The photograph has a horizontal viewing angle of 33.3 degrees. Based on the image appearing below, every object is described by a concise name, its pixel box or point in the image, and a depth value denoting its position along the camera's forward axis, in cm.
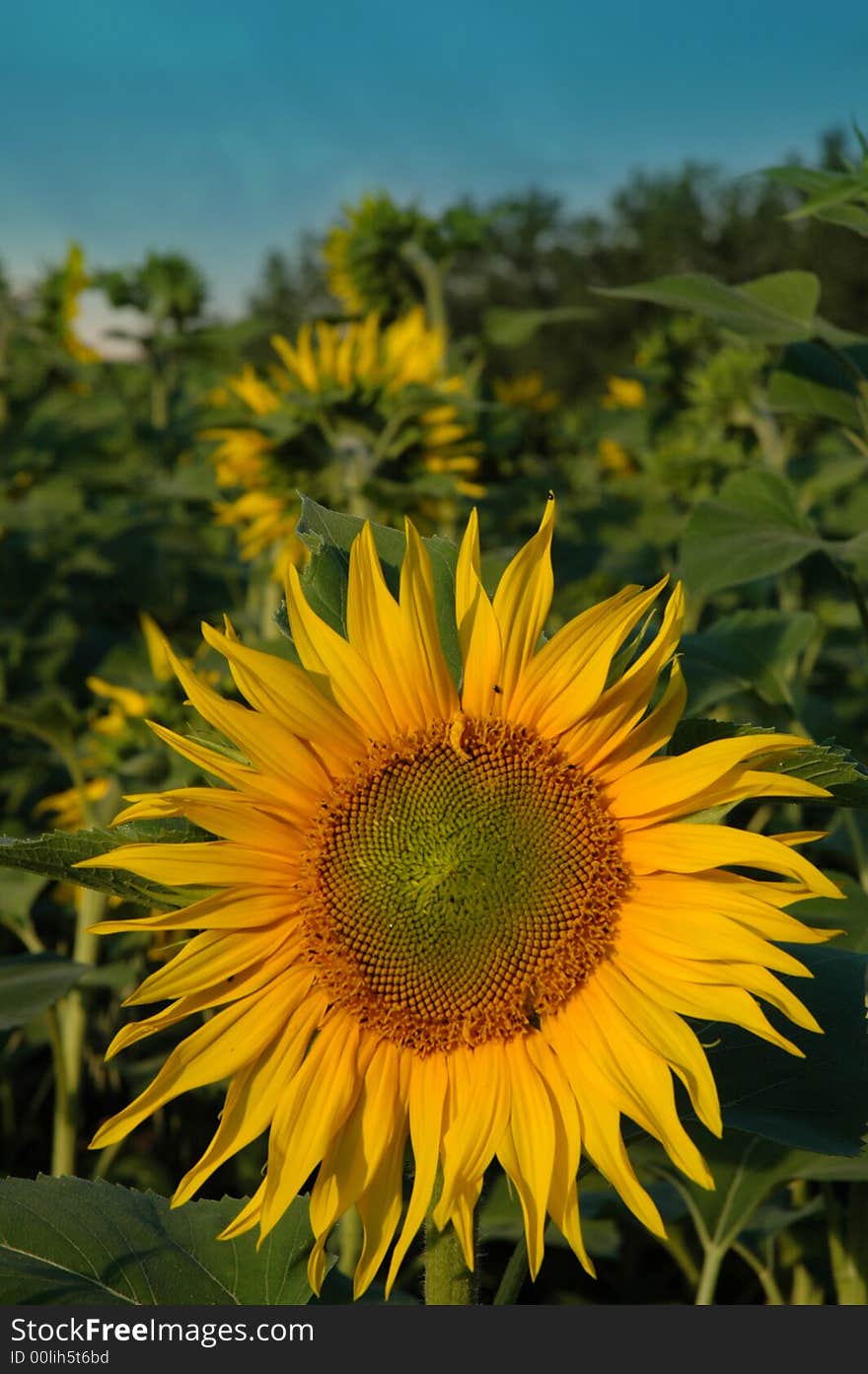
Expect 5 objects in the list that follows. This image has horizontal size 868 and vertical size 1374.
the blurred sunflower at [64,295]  585
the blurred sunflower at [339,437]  309
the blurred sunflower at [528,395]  533
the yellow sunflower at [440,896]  113
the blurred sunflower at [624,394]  604
